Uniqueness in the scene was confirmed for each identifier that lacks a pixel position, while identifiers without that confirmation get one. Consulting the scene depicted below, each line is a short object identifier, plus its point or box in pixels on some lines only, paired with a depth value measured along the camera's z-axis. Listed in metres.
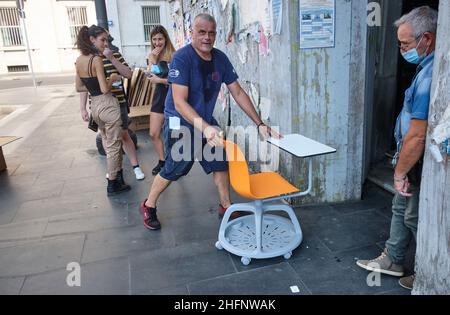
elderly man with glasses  1.93
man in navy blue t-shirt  2.79
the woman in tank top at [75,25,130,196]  3.78
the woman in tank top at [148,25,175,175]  4.54
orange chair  2.52
